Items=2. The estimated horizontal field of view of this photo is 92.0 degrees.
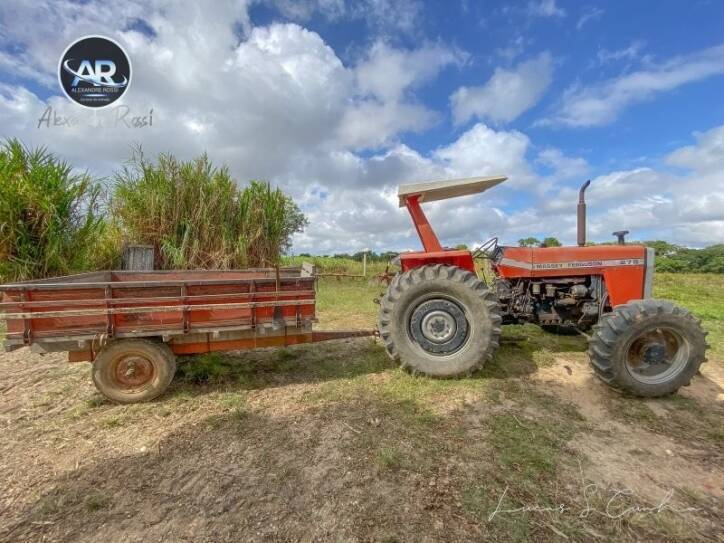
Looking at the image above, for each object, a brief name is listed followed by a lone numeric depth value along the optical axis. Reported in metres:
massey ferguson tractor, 3.13
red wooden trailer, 2.72
